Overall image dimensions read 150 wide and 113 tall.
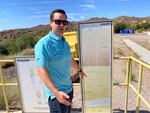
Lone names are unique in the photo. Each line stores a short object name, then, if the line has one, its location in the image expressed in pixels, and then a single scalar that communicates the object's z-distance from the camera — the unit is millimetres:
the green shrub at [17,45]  10569
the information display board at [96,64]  1734
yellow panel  3234
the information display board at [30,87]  1916
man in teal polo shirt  1069
